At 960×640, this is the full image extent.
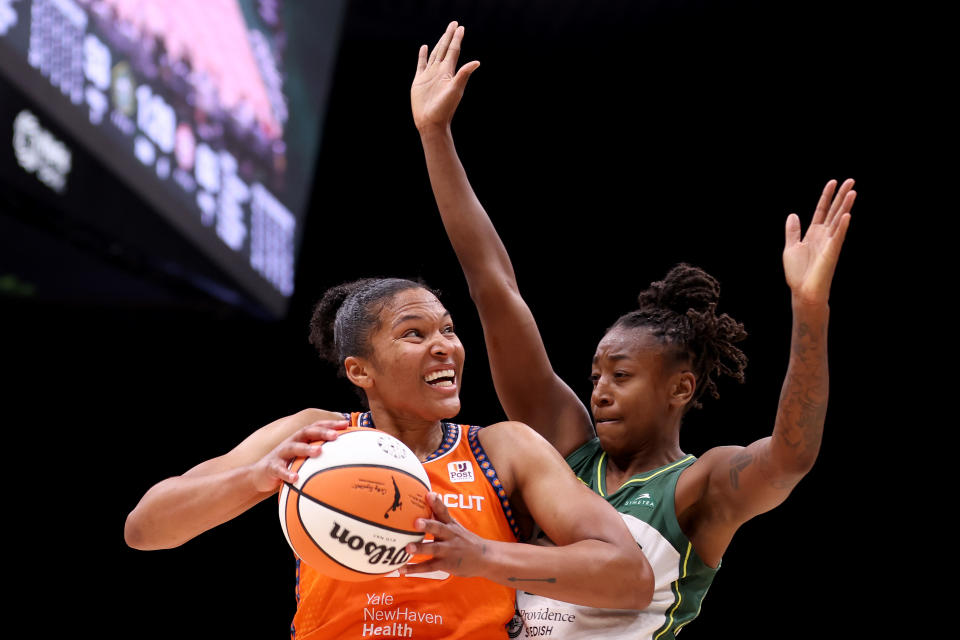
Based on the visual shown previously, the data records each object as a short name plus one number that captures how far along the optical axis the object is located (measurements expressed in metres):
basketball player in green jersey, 4.36
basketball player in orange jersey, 4.13
